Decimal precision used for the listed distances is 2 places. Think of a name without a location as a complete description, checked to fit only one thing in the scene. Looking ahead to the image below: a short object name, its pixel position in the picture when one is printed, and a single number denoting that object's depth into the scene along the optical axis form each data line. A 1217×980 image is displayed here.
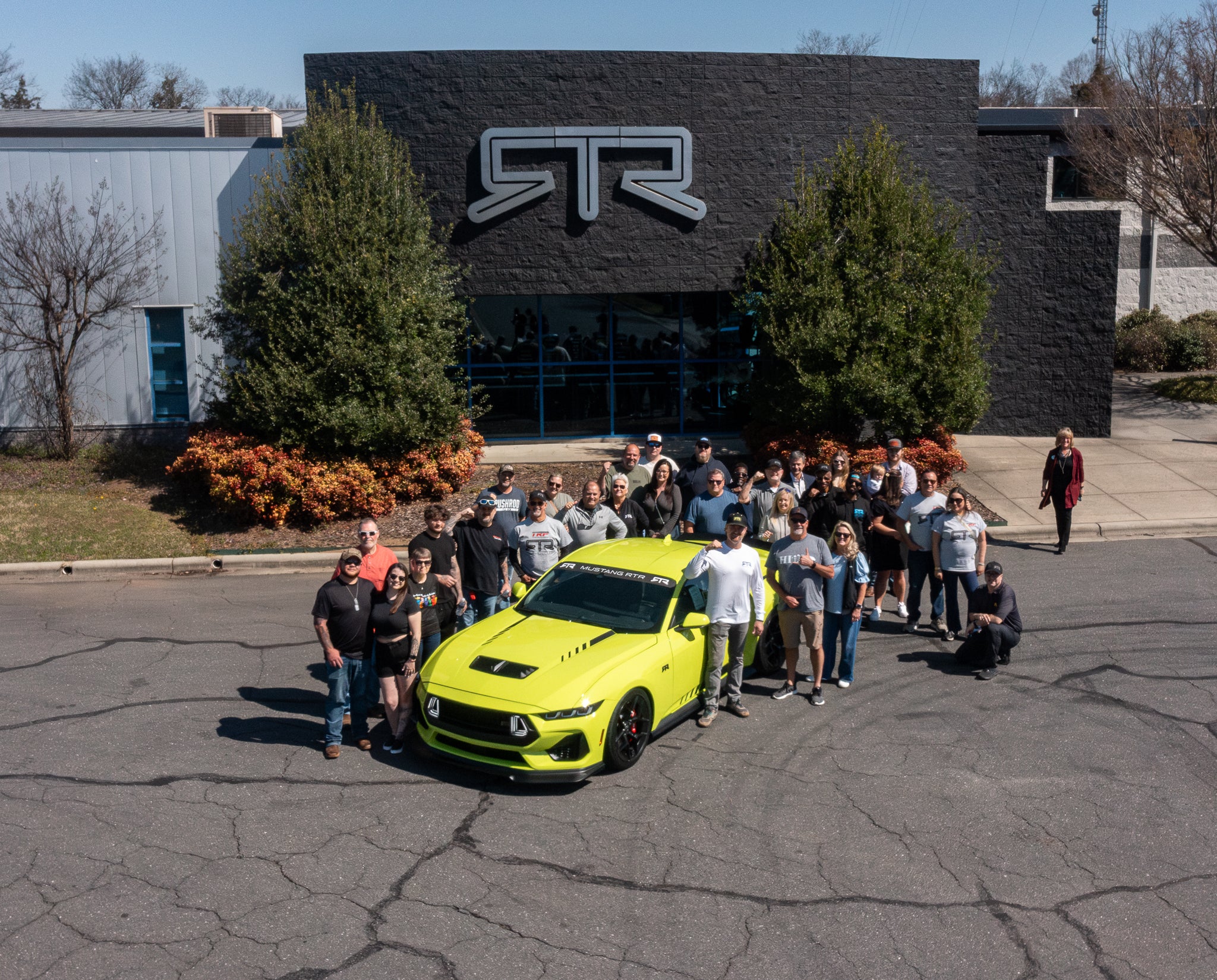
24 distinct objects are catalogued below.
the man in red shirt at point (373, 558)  8.48
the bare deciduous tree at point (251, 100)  76.94
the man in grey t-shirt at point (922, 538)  10.80
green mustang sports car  7.49
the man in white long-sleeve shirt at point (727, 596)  8.70
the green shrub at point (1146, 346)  26.55
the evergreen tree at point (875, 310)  16.33
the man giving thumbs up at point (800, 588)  9.20
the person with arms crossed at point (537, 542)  10.14
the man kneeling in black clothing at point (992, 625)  9.68
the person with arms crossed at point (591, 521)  10.72
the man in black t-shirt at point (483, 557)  9.86
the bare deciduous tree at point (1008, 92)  68.69
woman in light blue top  9.25
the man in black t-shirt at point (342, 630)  8.01
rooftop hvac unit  21.02
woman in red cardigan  13.67
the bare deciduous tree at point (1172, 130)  20.80
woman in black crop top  8.09
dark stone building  18.38
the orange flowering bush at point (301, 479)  15.44
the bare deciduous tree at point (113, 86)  72.69
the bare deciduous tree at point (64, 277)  18.50
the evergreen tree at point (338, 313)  15.67
